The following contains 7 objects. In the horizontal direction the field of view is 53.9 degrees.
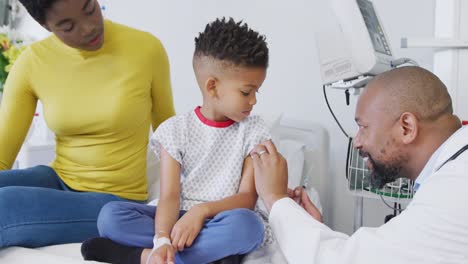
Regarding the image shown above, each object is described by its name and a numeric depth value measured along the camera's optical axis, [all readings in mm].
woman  1443
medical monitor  1412
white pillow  1826
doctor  775
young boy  1072
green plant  2371
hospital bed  1131
